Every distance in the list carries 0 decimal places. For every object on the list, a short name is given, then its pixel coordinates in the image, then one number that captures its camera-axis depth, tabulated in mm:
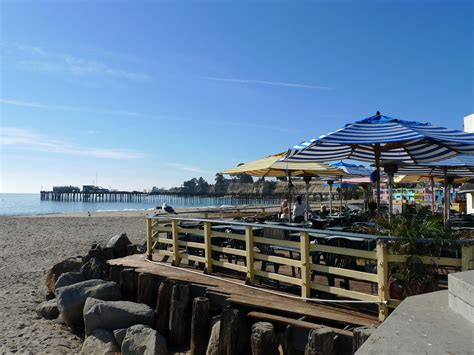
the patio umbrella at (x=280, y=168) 8957
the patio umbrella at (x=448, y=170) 9711
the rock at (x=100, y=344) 6062
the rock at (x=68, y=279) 8430
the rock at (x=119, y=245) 10211
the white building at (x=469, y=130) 17422
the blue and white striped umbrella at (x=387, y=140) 5449
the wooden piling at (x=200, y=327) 5859
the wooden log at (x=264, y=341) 4781
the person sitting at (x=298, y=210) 9791
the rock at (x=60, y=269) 9469
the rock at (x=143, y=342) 5789
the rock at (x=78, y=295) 7293
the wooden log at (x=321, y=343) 4242
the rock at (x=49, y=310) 7949
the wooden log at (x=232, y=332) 5332
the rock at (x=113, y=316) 6527
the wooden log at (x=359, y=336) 4004
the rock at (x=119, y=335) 6195
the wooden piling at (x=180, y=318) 6426
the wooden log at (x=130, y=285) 7723
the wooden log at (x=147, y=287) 7203
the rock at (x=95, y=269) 8742
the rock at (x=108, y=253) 10055
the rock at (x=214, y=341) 5453
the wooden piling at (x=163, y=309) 6704
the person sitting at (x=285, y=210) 10766
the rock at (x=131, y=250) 10414
